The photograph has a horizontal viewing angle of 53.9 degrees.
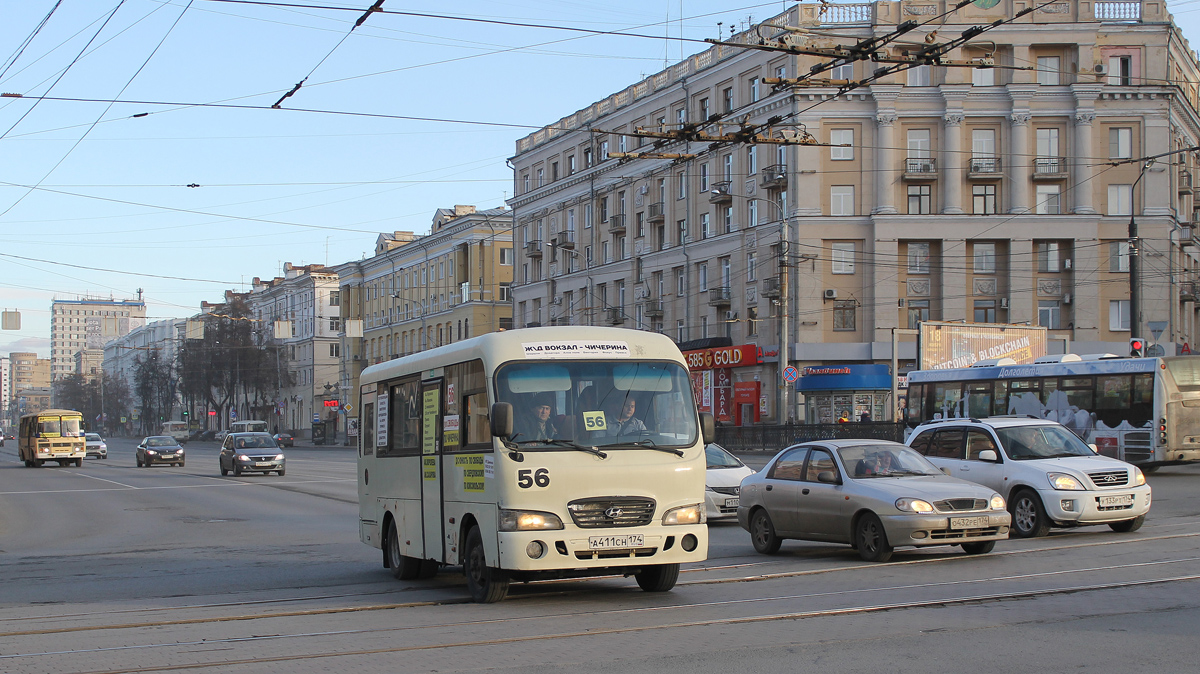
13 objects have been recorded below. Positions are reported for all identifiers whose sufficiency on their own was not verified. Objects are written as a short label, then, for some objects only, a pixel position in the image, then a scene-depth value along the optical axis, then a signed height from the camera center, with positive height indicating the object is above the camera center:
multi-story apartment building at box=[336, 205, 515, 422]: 85.38 +7.59
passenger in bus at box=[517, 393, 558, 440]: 10.00 -0.34
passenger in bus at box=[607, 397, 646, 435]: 10.19 -0.35
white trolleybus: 26.89 -0.49
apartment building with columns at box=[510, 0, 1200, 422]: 52.81 +8.71
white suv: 14.82 -1.21
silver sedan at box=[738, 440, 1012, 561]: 12.62 -1.37
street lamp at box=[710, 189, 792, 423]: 36.86 +2.70
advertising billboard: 34.88 +1.10
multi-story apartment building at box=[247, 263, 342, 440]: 112.06 +3.87
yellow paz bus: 54.22 -2.43
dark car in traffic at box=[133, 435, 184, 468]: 51.66 -2.96
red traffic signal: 31.97 +0.88
